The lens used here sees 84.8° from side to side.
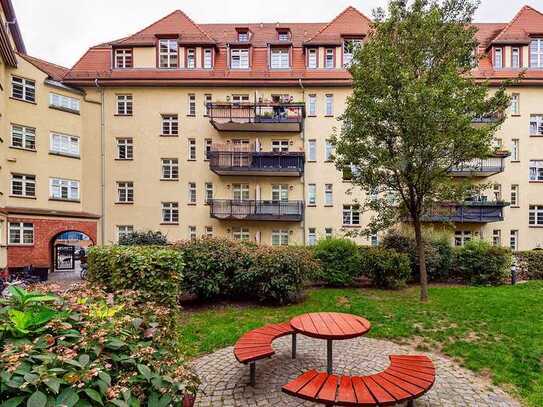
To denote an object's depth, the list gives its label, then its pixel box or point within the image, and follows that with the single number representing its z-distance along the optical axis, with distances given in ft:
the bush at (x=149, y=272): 19.63
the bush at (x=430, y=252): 42.80
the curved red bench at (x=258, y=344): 15.31
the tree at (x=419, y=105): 28.50
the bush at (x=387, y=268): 38.24
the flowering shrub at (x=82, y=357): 5.78
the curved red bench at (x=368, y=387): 11.44
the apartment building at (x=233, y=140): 65.00
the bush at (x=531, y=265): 48.14
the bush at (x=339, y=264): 39.19
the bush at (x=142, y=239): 44.73
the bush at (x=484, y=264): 42.73
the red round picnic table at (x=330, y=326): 15.30
